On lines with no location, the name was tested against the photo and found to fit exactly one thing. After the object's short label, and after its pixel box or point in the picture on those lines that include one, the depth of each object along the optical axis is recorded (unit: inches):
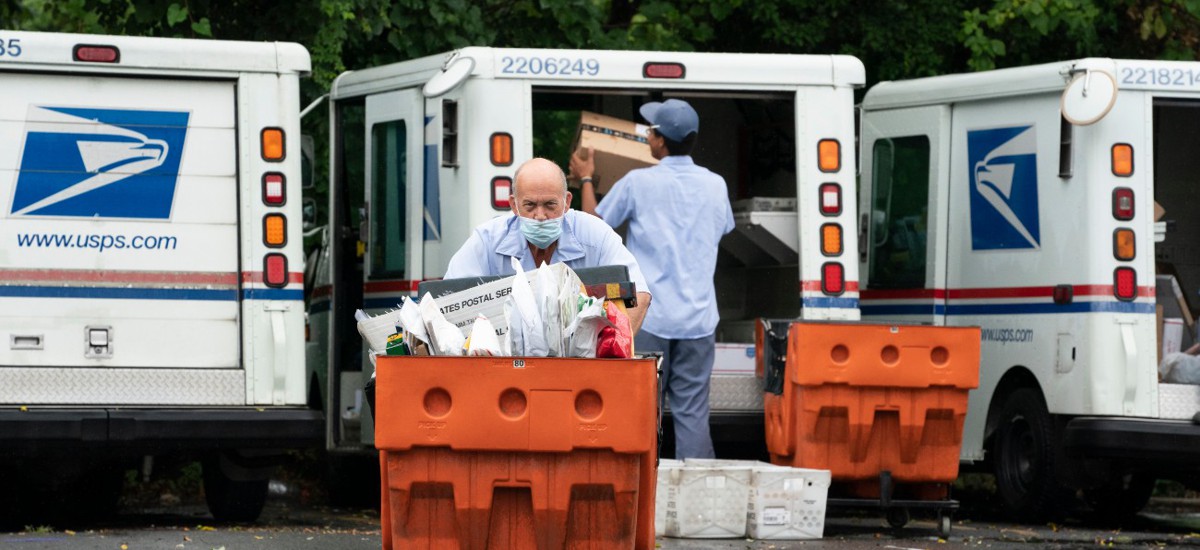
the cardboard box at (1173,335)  848.8
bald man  515.7
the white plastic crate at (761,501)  689.8
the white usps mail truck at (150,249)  705.1
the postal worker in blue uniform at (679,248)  741.0
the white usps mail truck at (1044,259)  768.7
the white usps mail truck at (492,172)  760.5
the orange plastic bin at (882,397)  719.2
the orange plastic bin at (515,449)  460.1
